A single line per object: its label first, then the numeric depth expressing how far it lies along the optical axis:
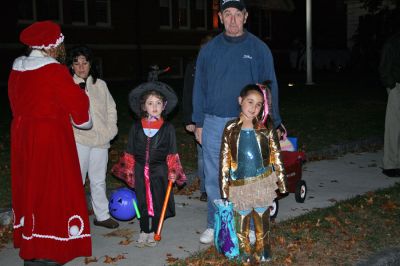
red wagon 7.13
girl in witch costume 5.66
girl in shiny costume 5.02
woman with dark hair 5.91
